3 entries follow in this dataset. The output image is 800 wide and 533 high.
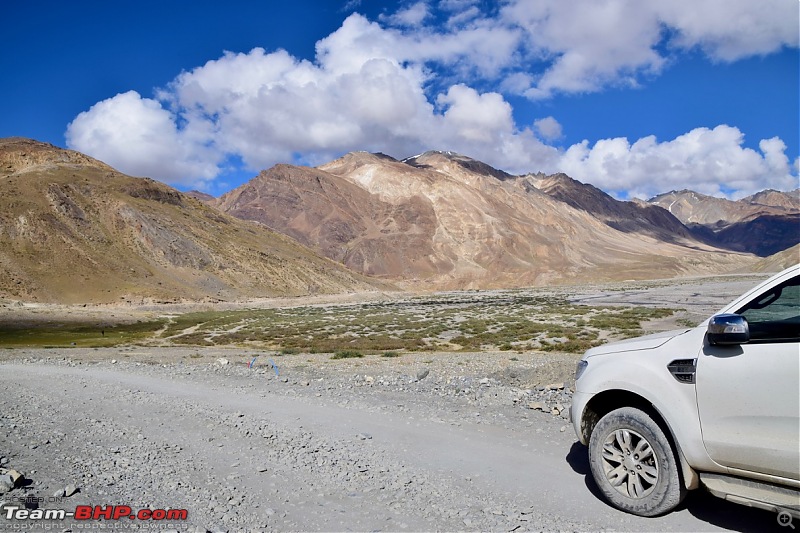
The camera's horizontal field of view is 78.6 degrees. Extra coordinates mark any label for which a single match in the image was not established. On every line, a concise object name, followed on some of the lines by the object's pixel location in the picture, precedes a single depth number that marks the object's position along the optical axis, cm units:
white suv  432
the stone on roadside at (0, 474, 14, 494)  529
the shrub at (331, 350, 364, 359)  2502
